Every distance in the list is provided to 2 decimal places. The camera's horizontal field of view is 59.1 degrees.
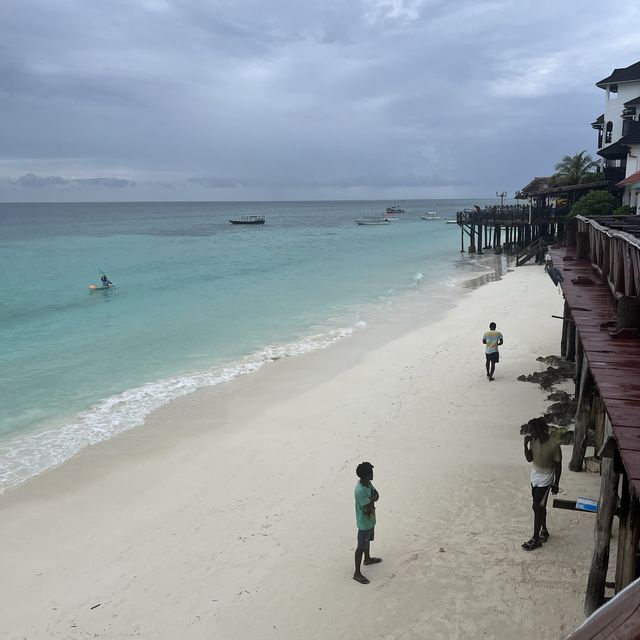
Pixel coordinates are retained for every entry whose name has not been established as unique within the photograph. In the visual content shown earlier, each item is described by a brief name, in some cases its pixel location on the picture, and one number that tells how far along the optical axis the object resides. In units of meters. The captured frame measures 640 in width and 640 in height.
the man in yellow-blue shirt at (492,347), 14.53
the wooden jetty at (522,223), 39.00
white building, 32.47
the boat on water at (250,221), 111.04
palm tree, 43.11
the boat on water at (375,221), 113.82
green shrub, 28.42
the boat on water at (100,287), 37.34
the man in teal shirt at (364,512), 6.86
